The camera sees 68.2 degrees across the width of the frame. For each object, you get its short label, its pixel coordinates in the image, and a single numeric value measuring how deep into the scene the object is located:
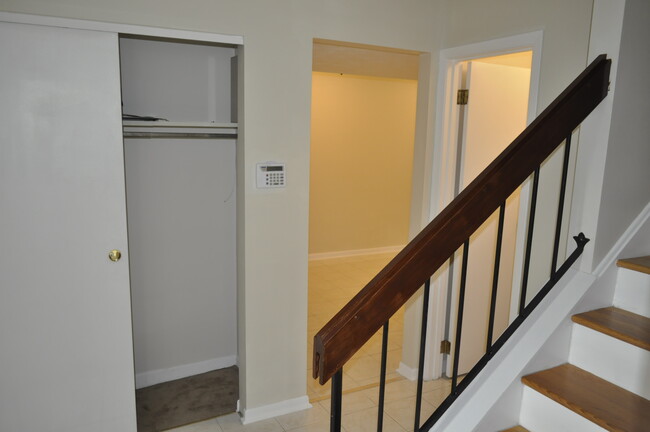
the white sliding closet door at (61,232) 2.20
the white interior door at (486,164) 3.28
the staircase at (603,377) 1.44
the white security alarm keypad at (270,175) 2.72
